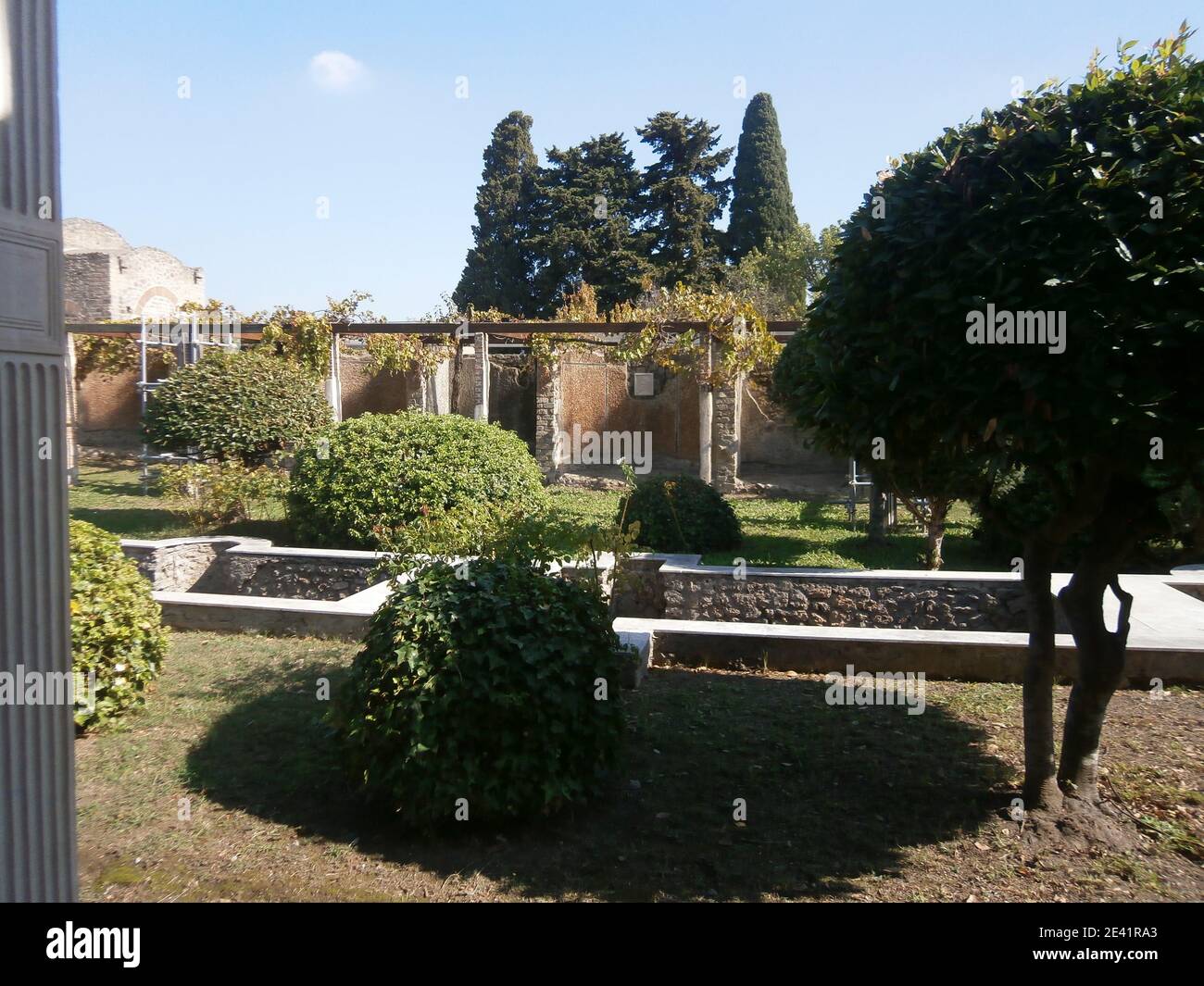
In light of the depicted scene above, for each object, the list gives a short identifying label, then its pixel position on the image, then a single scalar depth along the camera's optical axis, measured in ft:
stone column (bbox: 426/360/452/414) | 59.47
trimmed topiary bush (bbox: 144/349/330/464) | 38.32
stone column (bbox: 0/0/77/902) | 7.96
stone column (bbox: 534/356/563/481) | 53.21
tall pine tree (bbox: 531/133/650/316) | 94.53
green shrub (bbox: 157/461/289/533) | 34.78
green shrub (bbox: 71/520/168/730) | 15.75
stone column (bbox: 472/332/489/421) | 50.60
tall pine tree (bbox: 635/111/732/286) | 95.35
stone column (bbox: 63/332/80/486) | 50.06
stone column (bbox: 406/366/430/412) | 58.23
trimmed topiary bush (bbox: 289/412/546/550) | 28.55
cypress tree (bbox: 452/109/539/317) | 99.86
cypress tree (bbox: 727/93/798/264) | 98.32
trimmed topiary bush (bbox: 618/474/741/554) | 30.30
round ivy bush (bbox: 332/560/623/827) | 12.10
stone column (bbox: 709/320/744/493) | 48.88
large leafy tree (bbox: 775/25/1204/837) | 9.55
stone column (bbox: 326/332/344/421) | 50.88
